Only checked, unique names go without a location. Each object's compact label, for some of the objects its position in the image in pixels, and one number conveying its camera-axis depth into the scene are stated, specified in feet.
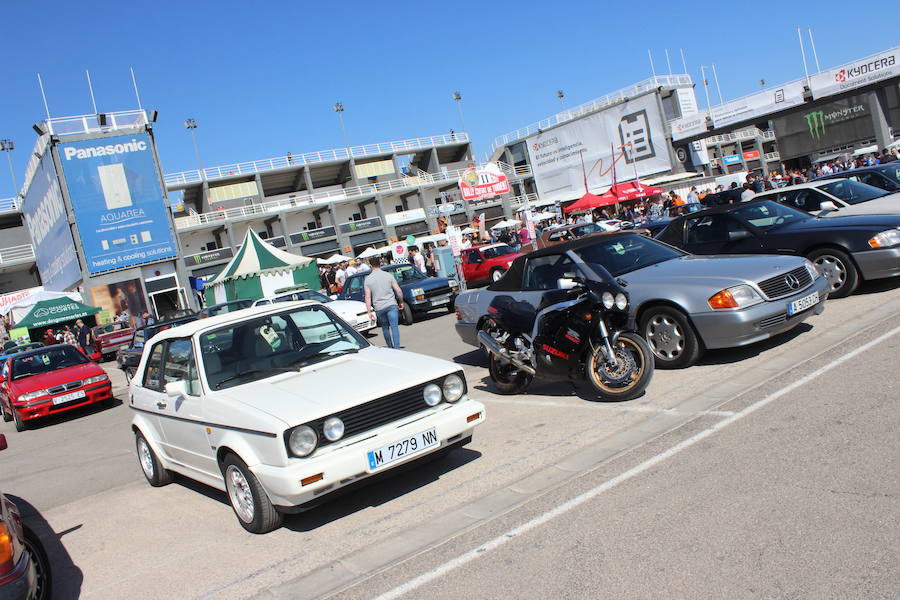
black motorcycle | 20.74
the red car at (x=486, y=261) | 77.87
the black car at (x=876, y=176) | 42.91
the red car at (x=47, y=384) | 40.42
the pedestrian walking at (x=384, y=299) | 37.29
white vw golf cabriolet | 14.87
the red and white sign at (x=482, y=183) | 85.25
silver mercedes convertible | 22.00
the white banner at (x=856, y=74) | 103.35
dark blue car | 57.06
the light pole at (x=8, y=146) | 232.53
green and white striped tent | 88.84
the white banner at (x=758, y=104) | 119.85
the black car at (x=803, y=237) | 28.19
